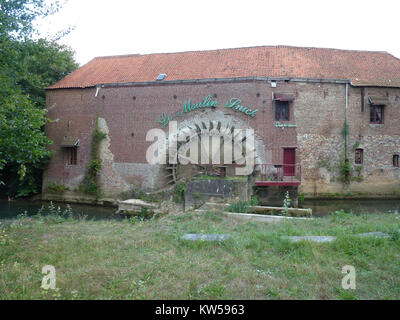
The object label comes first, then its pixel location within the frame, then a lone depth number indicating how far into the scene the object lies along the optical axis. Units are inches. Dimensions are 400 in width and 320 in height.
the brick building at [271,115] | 550.9
